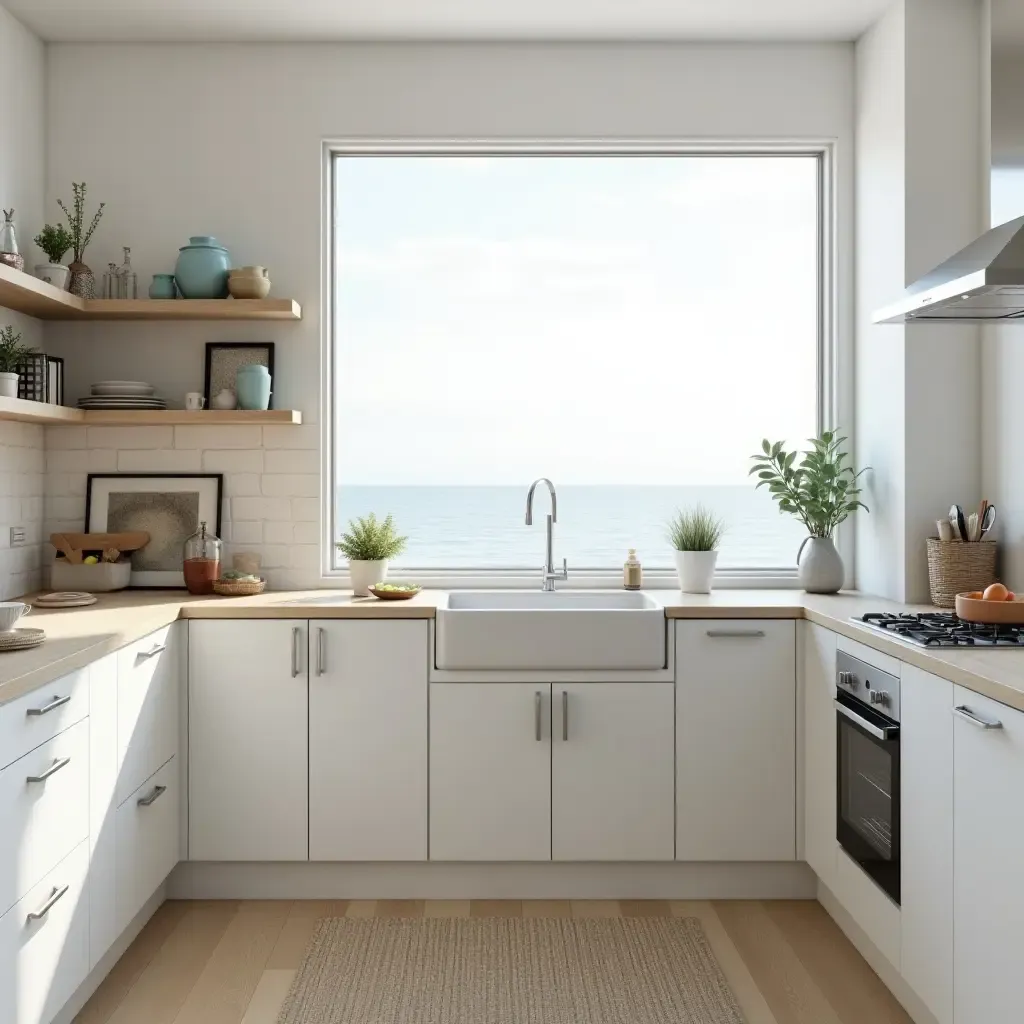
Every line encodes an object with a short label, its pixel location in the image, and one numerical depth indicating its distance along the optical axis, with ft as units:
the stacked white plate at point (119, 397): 11.79
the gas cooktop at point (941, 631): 7.82
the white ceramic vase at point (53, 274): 11.23
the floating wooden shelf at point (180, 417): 11.66
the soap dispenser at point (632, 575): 12.22
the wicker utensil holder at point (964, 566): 10.37
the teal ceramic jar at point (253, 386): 11.89
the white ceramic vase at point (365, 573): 11.57
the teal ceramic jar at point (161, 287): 11.85
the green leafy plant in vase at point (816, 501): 11.76
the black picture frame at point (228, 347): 12.41
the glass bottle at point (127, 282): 12.00
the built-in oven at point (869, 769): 8.27
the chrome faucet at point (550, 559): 12.01
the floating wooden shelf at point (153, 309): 11.29
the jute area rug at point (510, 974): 8.47
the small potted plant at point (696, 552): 11.90
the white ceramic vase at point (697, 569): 11.89
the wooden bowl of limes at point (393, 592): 11.12
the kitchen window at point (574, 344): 12.93
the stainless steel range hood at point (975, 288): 7.31
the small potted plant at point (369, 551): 11.59
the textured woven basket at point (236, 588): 11.45
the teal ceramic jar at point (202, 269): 11.83
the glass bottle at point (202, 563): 11.53
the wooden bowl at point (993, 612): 8.49
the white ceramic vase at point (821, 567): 11.74
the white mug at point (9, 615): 7.90
